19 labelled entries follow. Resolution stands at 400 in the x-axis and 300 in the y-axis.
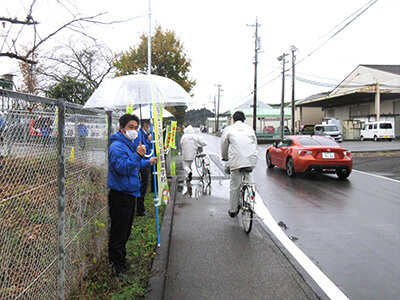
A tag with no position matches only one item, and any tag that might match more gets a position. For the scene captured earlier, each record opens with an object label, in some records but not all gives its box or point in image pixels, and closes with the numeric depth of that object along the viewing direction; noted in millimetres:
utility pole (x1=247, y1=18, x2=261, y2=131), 33938
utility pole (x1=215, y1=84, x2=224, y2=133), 77375
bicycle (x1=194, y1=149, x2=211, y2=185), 9789
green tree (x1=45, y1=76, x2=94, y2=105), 22422
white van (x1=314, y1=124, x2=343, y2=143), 33478
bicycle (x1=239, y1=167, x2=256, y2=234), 5199
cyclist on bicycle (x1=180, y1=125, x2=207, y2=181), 9742
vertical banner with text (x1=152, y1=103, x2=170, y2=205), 4296
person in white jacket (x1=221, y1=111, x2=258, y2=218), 5469
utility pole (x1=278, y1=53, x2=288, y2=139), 34906
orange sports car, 10422
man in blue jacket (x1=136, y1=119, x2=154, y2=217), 5848
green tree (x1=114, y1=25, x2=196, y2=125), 22906
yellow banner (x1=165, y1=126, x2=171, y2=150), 10763
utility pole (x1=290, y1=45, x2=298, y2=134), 33344
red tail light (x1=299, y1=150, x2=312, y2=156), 10641
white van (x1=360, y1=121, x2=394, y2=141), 33219
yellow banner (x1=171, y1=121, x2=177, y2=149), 10852
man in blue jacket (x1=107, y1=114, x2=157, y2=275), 3356
